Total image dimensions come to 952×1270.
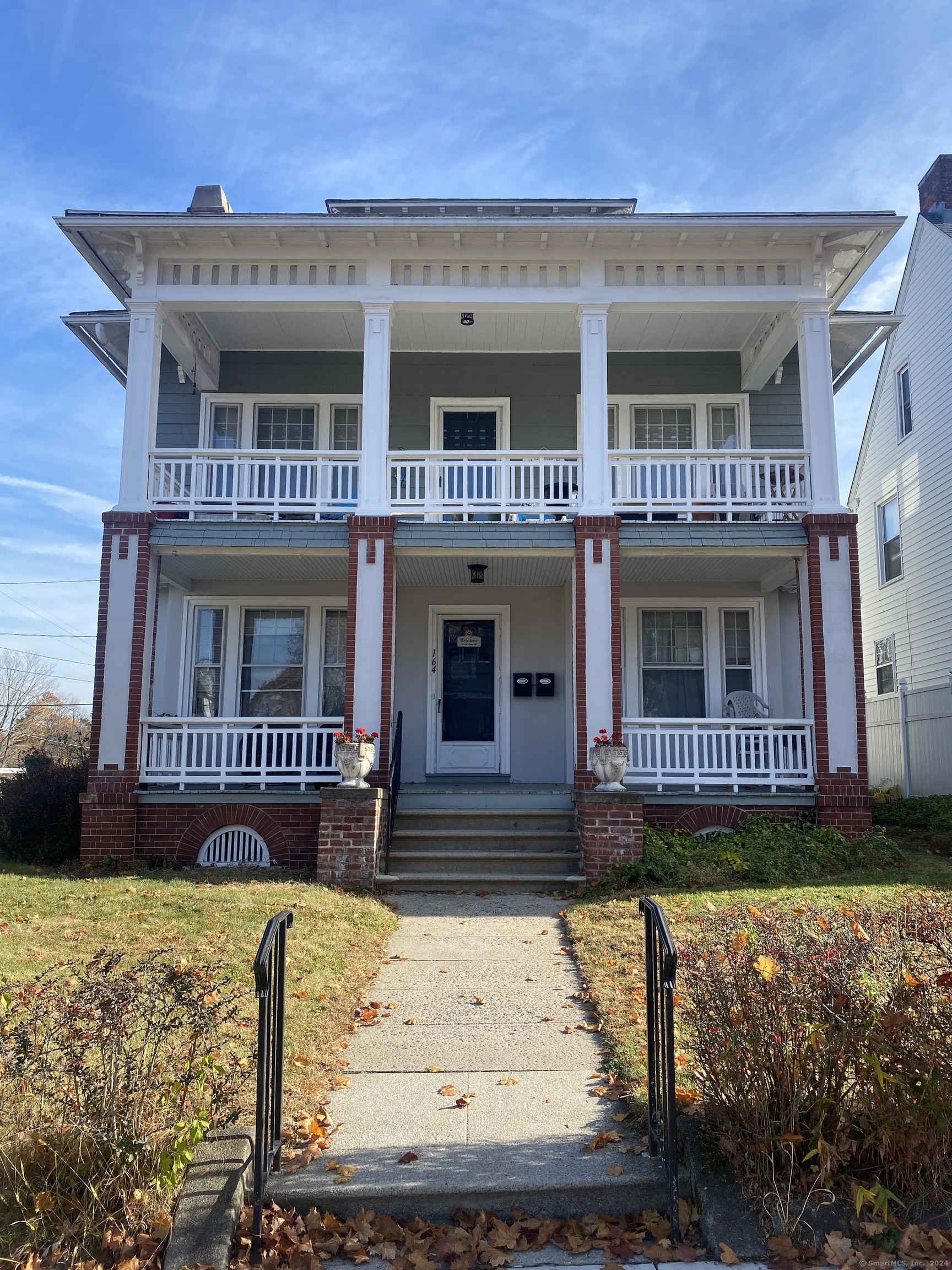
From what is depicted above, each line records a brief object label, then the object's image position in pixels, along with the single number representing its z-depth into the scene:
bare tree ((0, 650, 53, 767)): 43.72
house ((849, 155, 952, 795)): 17.28
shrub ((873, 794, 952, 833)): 12.81
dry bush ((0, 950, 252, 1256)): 3.65
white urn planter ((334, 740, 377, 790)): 10.45
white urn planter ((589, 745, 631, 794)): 10.56
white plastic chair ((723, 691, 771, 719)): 13.44
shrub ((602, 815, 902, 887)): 9.95
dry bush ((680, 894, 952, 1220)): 3.77
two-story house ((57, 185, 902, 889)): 11.58
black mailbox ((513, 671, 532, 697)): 13.95
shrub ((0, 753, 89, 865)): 11.81
